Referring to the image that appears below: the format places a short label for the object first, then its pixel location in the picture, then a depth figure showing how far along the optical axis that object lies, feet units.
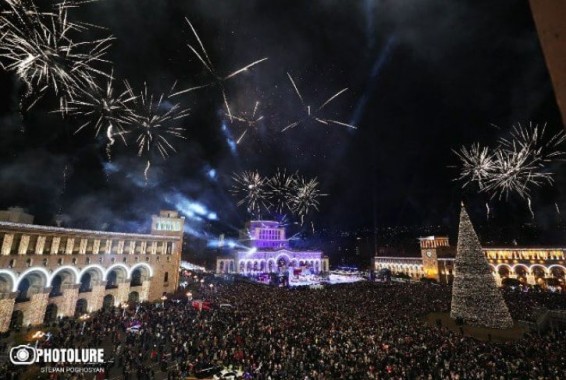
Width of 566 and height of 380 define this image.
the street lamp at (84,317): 98.53
